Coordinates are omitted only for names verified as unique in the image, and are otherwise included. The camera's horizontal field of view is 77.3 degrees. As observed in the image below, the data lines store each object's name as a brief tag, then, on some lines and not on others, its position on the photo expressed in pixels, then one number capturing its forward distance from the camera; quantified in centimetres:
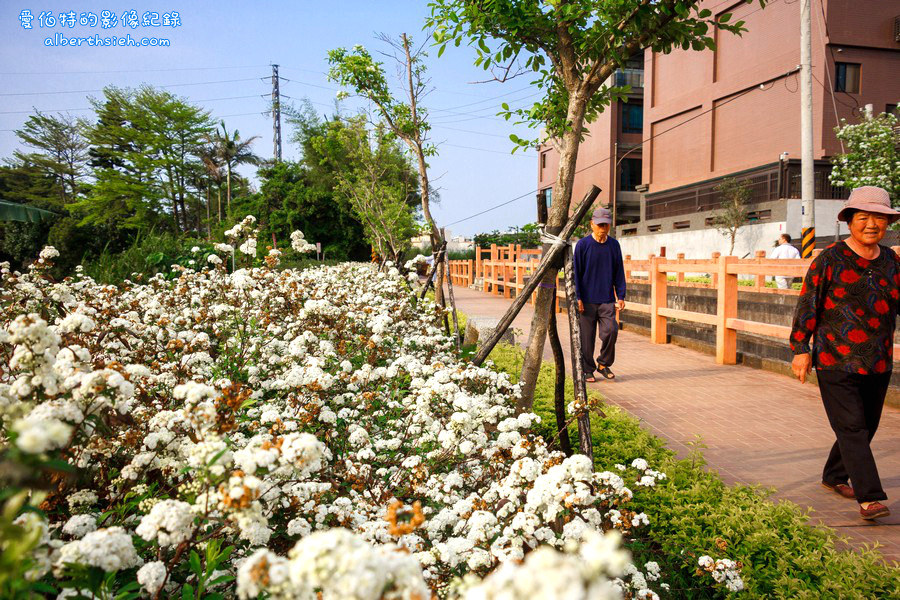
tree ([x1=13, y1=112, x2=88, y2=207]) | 5309
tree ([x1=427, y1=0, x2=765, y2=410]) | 393
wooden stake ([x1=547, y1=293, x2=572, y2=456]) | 421
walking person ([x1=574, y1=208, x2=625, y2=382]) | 661
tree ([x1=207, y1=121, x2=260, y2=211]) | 5172
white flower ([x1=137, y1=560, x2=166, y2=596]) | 150
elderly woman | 341
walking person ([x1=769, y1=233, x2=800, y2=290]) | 1199
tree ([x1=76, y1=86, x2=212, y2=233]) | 4194
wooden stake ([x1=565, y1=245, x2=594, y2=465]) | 341
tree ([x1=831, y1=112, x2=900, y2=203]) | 1598
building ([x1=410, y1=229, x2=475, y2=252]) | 6857
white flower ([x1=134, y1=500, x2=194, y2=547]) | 141
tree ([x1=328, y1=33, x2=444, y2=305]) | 901
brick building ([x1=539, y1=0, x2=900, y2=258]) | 2198
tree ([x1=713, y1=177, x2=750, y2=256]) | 2286
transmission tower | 4925
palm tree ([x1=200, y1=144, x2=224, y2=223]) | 5042
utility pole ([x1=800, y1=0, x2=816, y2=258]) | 1238
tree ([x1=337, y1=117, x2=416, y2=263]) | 1422
